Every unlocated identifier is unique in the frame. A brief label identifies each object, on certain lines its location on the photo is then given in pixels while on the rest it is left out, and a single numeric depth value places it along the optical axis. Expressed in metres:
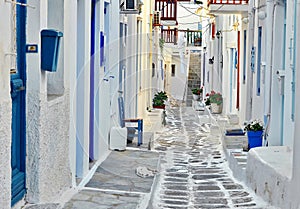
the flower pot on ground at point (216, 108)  21.86
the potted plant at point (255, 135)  10.96
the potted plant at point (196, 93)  31.62
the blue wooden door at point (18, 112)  5.55
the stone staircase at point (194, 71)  41.42
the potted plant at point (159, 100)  21.78
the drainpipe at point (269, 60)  10.66
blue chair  12.70
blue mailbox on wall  5.95
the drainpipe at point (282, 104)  10.10
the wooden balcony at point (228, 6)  17.00
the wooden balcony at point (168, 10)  32.66
